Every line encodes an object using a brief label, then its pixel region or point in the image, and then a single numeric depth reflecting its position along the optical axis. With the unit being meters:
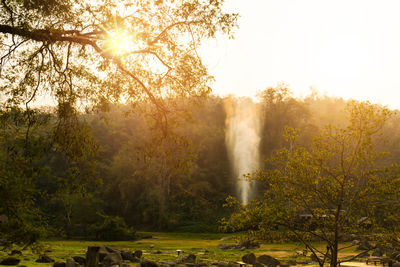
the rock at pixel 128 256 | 17.03
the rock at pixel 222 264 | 14.82
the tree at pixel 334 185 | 10.20
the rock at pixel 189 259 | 17.11
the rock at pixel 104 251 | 16.07
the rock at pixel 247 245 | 24.95
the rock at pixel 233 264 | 14.20
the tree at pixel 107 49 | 9.94
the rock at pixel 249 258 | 16.53
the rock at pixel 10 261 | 12.90
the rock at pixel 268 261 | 15.77
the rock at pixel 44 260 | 15.05
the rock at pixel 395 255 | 17.17
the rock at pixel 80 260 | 14.86
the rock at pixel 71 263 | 13.14
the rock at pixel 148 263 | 13.04
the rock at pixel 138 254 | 18.55
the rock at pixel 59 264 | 13.15
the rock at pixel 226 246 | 25.67
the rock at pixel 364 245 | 22.34
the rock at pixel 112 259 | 15.09
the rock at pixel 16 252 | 16.12
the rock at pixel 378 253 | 19.31
